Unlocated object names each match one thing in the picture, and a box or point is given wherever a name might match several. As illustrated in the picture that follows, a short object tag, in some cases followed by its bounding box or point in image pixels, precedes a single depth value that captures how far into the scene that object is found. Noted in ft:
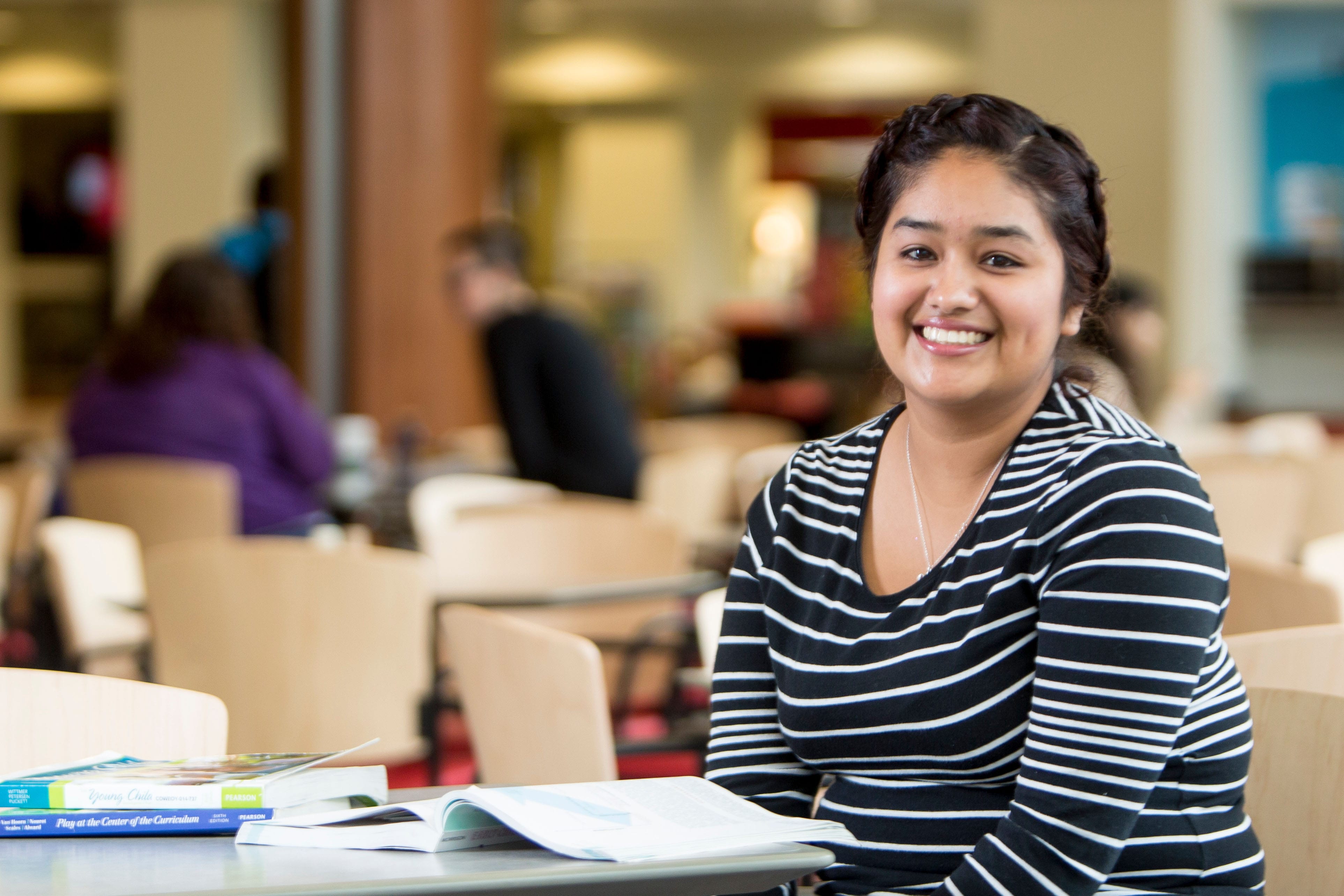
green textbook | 7.44
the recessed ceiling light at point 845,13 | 72.87
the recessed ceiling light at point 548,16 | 73.16
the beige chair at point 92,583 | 19.69
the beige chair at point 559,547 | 20.91
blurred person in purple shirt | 26.10
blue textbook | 7.41
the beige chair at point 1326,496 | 27.11
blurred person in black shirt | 28.41
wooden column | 40.13
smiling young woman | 7.85
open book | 6.67
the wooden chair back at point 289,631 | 17.16
